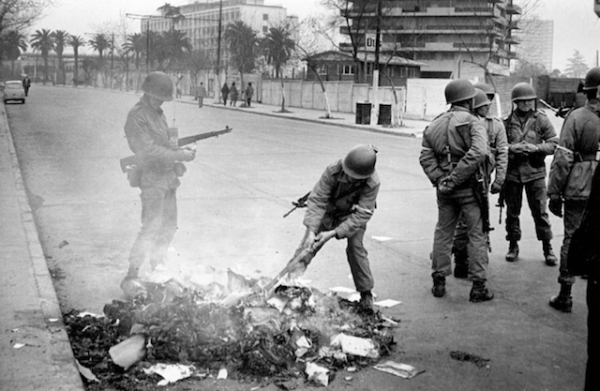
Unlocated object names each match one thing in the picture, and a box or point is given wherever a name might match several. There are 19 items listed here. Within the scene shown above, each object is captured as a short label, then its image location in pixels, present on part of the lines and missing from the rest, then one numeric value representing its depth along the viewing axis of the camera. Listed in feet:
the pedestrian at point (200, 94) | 139.46
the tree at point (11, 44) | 169.68
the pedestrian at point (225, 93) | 167.63
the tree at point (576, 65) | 360.09
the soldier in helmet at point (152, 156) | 20.20
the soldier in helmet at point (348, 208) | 17.29
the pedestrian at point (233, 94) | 165.33
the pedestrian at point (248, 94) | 158.51
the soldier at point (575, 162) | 19.66
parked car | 144.56
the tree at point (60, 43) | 330.07
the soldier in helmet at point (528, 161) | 24.68
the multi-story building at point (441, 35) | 263.49
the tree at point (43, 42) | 366.43
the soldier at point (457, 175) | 20.26
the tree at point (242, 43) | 210.79
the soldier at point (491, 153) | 22.49
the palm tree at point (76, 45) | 228.53
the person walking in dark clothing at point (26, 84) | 175.18
